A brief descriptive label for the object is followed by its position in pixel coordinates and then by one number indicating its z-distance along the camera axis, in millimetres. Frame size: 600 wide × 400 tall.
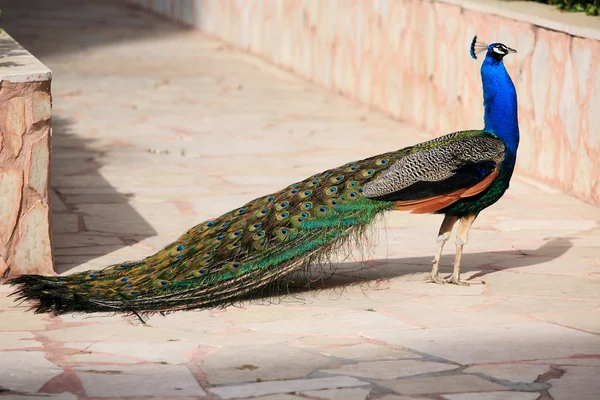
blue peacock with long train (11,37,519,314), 10875
